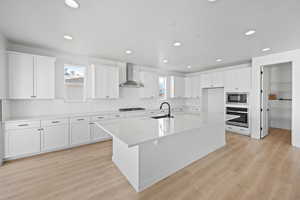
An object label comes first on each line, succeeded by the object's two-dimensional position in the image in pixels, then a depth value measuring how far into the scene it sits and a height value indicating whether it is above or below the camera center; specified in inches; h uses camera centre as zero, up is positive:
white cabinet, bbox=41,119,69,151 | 118.1 -34.5
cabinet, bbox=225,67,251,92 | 163.5 +26.0
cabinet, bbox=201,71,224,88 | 191.3 +30.5
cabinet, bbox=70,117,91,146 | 132.8 -34.5
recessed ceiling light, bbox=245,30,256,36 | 92.7 +50.0
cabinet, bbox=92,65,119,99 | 155.0 +21.8
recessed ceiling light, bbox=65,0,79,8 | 62.9 +49.0
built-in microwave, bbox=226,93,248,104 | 165.7 +1.0
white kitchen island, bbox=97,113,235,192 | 69.6 -33.1
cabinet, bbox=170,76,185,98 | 237.9 +23.1
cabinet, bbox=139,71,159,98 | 198.2 +22.8
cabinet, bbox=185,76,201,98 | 233.9 +23.0
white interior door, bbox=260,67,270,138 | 155.6 -3.0
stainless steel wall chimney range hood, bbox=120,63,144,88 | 172.1 +35.5
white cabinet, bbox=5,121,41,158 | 103.5 -34.3
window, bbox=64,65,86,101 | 148.7 +20.6
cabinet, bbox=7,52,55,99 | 110.1 +21.3
